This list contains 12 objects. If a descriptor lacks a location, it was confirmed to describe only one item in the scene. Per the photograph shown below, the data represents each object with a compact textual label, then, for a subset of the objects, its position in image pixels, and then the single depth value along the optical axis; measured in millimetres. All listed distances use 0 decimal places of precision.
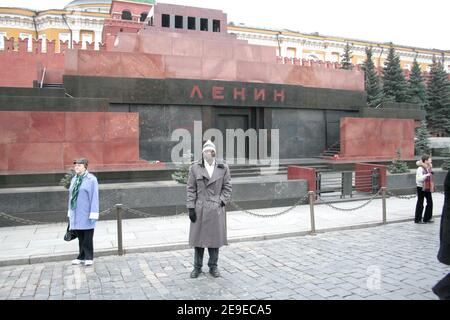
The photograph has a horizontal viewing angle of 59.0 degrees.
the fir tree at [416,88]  37375
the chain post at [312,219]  8641
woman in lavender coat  6340
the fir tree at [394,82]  36906
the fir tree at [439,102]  38656
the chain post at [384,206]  9752
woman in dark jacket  3314
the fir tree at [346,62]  36000
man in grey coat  5586
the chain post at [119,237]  7113
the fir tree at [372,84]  34281
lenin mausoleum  12750
